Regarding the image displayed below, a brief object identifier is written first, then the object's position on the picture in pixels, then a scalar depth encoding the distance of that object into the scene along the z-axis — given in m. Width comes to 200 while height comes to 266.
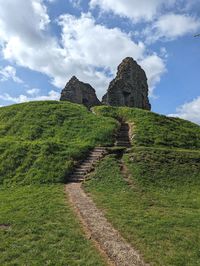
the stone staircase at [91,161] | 16.77
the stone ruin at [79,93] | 38.74
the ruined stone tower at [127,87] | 37.54
